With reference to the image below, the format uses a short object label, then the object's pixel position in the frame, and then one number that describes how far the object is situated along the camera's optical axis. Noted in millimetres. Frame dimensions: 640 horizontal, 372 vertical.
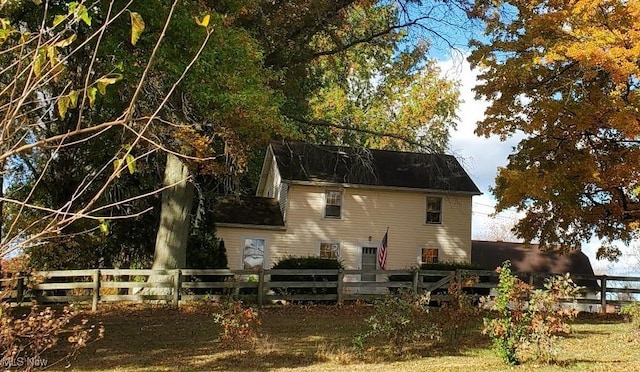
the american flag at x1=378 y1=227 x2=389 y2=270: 23422
